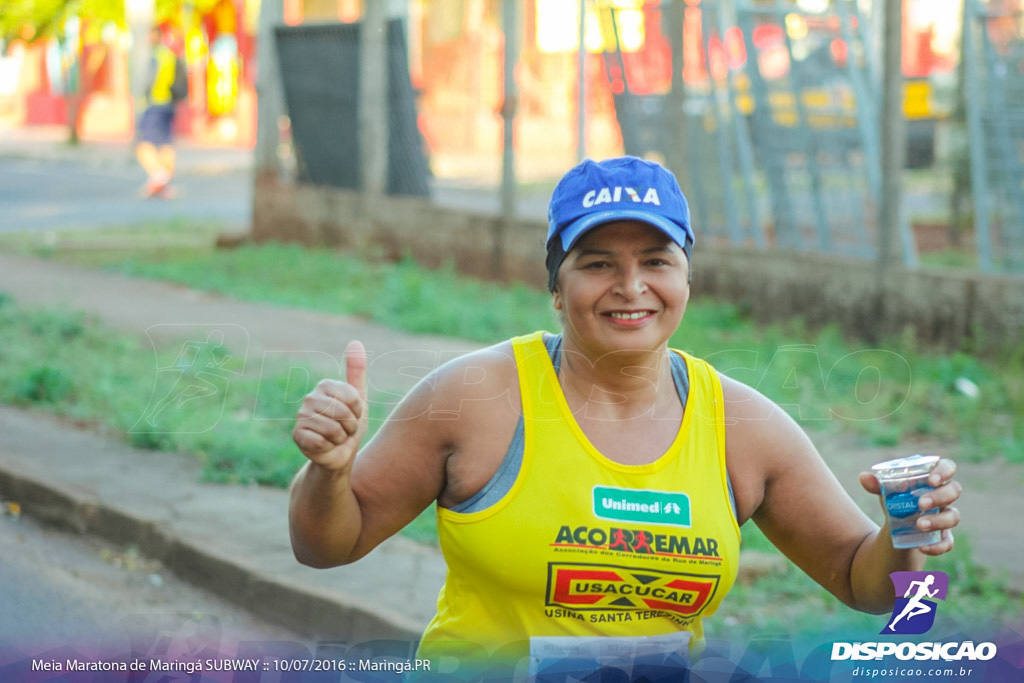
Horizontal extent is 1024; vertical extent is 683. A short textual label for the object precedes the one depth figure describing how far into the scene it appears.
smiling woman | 4.80
